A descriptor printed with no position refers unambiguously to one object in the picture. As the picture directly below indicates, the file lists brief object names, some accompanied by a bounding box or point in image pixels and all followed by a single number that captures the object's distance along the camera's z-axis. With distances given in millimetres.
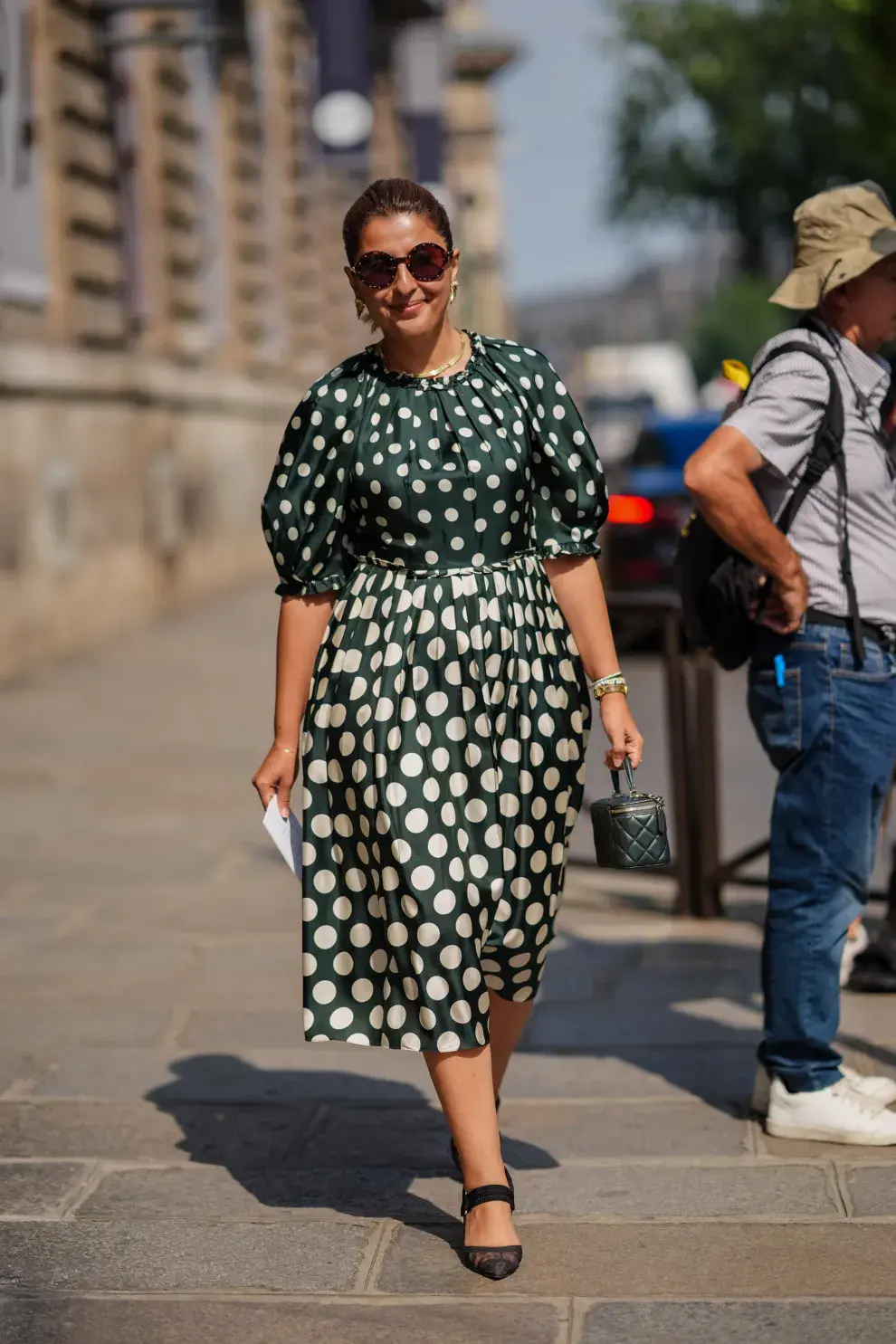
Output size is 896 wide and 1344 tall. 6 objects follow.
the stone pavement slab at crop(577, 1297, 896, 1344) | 5628
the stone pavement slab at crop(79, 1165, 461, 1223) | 6756
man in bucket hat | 6972
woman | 6158
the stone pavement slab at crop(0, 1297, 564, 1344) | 5720
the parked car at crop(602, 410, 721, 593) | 23514
